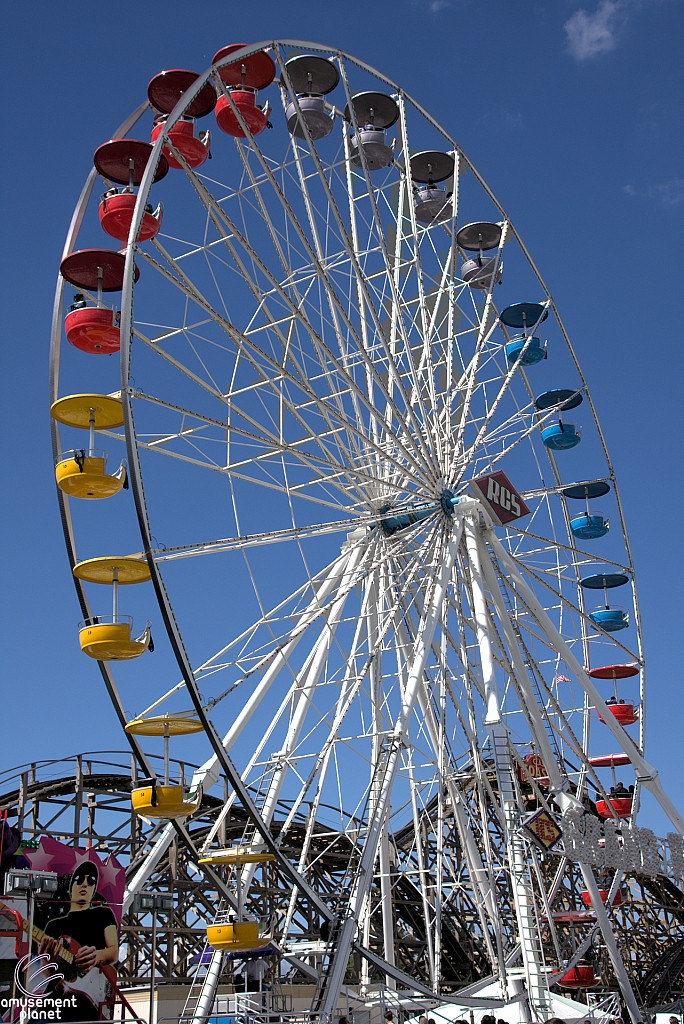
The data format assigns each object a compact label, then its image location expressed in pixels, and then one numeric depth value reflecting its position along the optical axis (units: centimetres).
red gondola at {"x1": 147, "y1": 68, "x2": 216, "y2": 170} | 1612
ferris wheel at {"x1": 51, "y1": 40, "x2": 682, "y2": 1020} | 1345
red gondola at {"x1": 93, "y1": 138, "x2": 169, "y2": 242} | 1480
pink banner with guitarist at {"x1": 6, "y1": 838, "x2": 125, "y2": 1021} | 1395
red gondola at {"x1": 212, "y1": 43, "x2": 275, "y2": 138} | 1631
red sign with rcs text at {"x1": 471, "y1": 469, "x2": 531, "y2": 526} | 1733
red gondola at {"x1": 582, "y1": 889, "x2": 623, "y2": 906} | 1857
